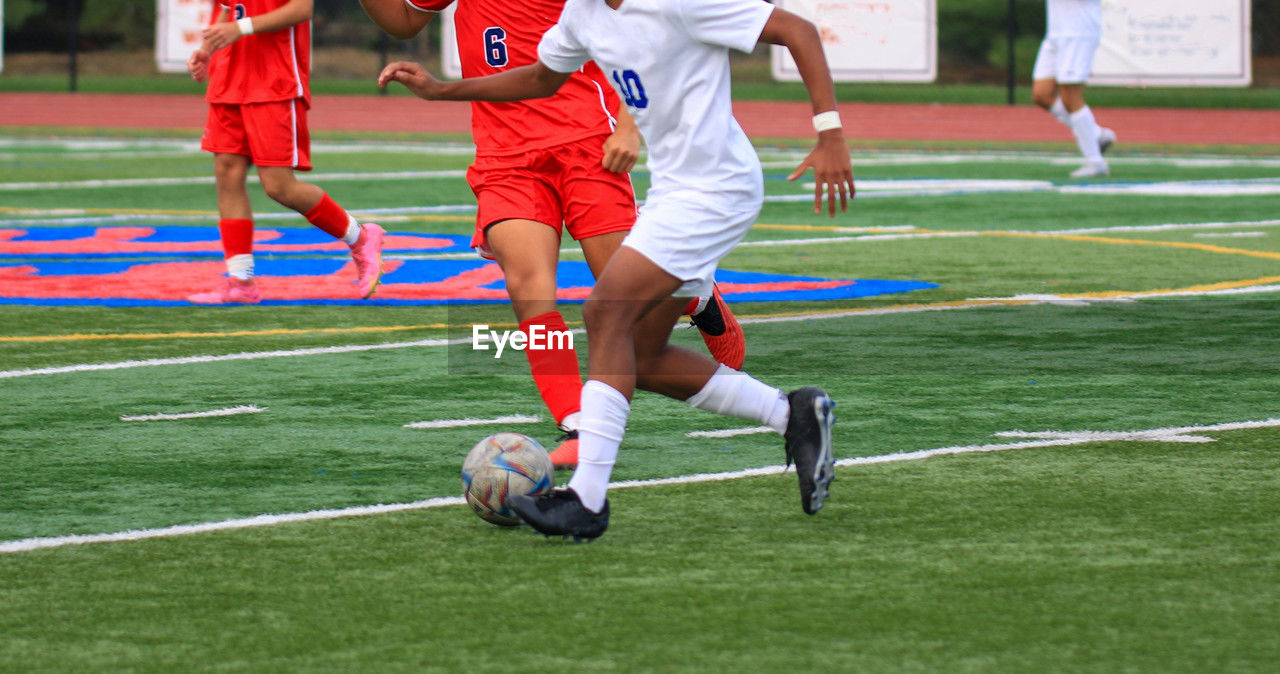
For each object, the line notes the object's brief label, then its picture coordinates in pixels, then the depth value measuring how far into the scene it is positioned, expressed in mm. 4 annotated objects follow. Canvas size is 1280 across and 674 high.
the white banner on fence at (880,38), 58000
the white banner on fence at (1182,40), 53781
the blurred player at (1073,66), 34719
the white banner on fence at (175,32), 67187
